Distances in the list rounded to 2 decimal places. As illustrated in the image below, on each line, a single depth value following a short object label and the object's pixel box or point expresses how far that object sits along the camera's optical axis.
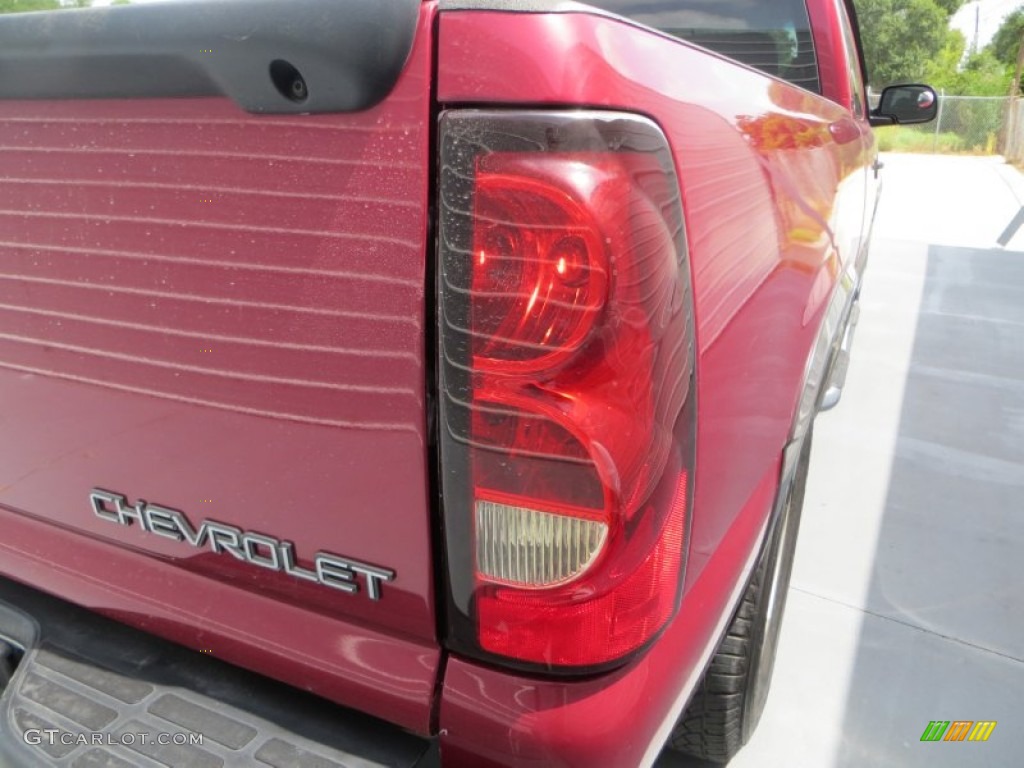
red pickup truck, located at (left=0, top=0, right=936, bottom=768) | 0.92
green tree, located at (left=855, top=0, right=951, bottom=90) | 39.56
